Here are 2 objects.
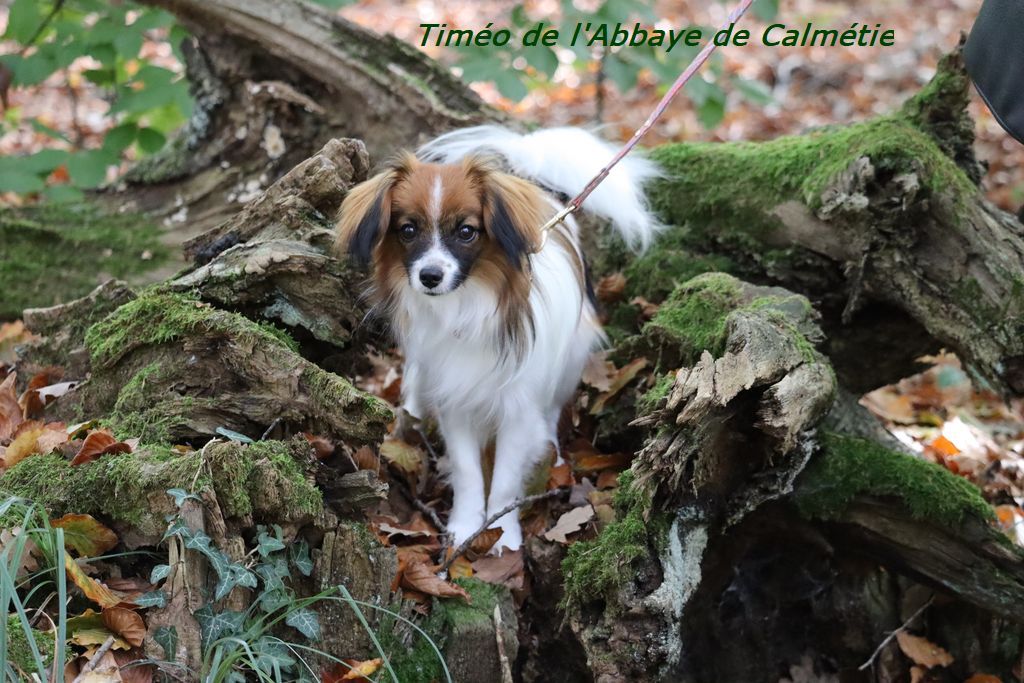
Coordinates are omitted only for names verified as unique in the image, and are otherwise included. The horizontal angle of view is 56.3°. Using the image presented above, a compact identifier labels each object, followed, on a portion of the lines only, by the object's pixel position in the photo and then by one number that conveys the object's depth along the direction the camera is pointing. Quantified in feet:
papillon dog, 10.34
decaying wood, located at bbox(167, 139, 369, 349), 10.63
